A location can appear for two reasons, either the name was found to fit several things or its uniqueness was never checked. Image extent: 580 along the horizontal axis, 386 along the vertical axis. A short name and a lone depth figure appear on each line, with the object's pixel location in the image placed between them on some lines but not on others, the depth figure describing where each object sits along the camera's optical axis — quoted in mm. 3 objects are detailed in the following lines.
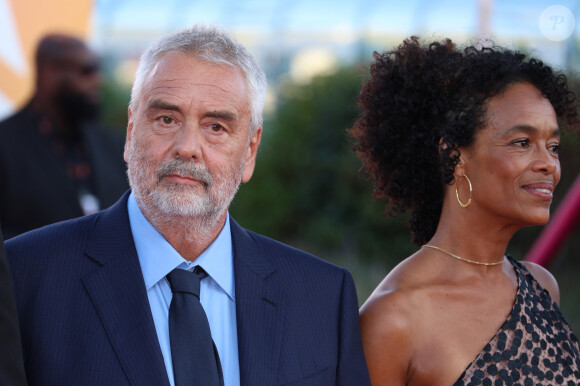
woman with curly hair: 5926
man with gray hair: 4770
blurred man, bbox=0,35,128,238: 10070
